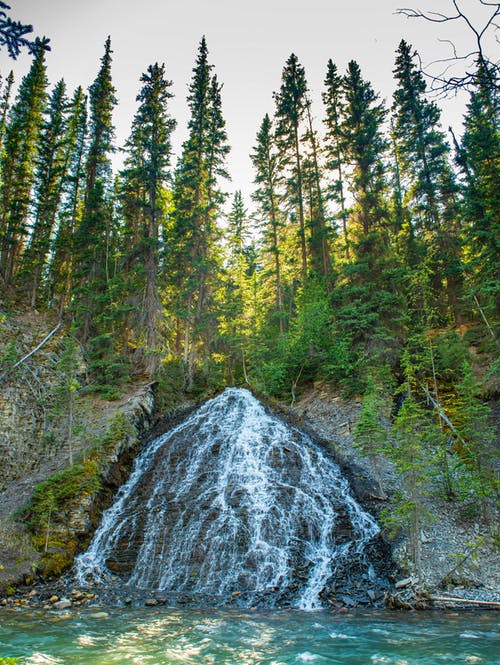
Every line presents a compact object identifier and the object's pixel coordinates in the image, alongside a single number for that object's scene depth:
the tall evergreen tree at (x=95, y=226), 22.00
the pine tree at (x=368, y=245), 18.34
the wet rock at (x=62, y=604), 7.78
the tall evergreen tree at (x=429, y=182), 21.02
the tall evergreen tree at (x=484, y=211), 15.22
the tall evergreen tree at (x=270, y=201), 27.47
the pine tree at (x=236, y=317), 24.03
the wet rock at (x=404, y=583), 8.02
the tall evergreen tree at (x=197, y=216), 23.44
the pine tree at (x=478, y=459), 9.19
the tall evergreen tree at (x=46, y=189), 23.98
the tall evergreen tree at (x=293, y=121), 27.02
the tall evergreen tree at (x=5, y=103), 30.13
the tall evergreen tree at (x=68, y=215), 24.77
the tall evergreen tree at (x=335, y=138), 24.14
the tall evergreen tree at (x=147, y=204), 21.22
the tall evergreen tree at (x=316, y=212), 24.05
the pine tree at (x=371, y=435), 10.84
